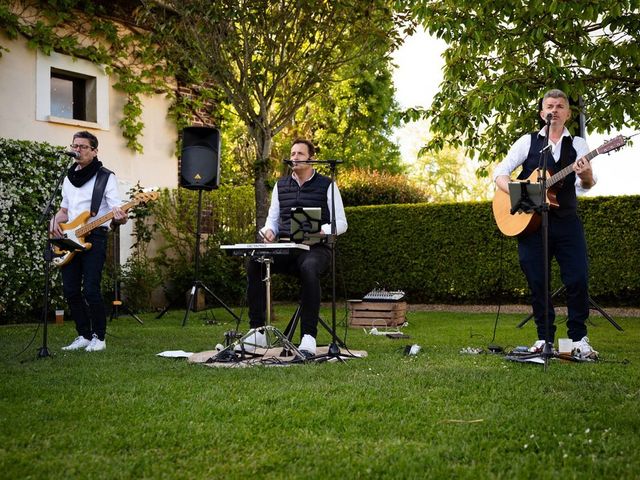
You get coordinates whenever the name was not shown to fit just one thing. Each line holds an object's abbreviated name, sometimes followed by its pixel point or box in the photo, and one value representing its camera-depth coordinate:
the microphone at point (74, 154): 5.88
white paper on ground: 5.58
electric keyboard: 5.08
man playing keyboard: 5.64
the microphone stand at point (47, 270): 5.43
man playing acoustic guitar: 5.09
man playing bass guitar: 6.19
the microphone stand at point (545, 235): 4.66
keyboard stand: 5.22
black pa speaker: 9.54
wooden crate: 8.75
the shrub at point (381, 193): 15.54
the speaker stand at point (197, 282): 8.79
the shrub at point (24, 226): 9.05
